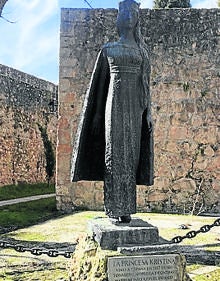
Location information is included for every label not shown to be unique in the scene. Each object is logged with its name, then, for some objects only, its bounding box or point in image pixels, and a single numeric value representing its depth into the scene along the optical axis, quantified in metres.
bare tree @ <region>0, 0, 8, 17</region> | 7.88
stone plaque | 3.63
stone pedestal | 3.79
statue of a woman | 4.02
